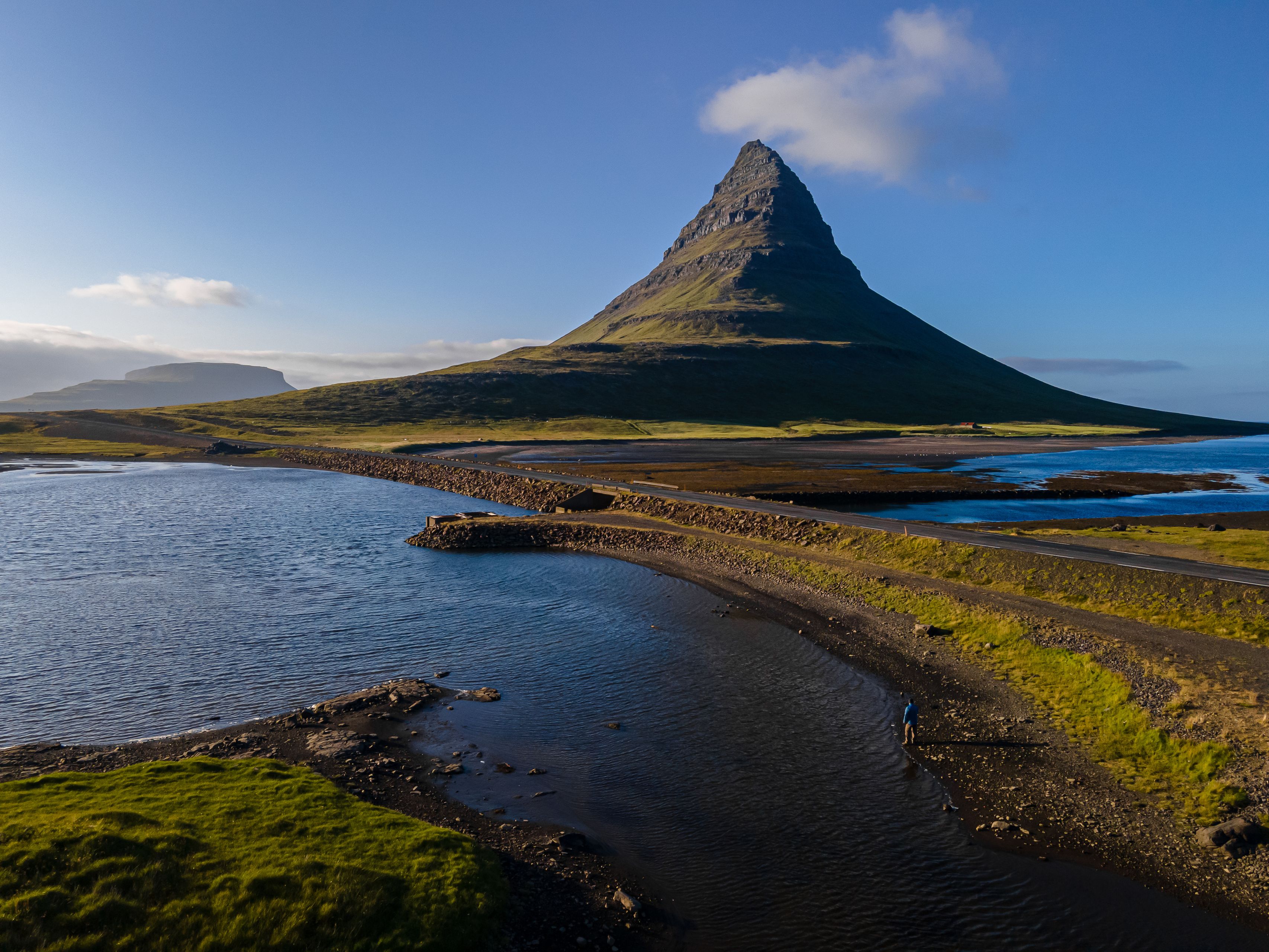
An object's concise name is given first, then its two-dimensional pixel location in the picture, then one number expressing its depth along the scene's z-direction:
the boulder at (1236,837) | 20.19
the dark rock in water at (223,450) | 173.25
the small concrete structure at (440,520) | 71.62
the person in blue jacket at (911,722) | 27.44
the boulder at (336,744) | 25.02
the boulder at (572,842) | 20.25
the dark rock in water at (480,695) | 31.64
